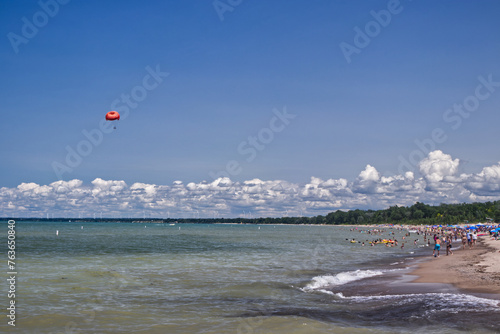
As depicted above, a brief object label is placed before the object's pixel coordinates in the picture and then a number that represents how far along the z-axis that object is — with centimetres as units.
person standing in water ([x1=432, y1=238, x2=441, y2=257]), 5247
